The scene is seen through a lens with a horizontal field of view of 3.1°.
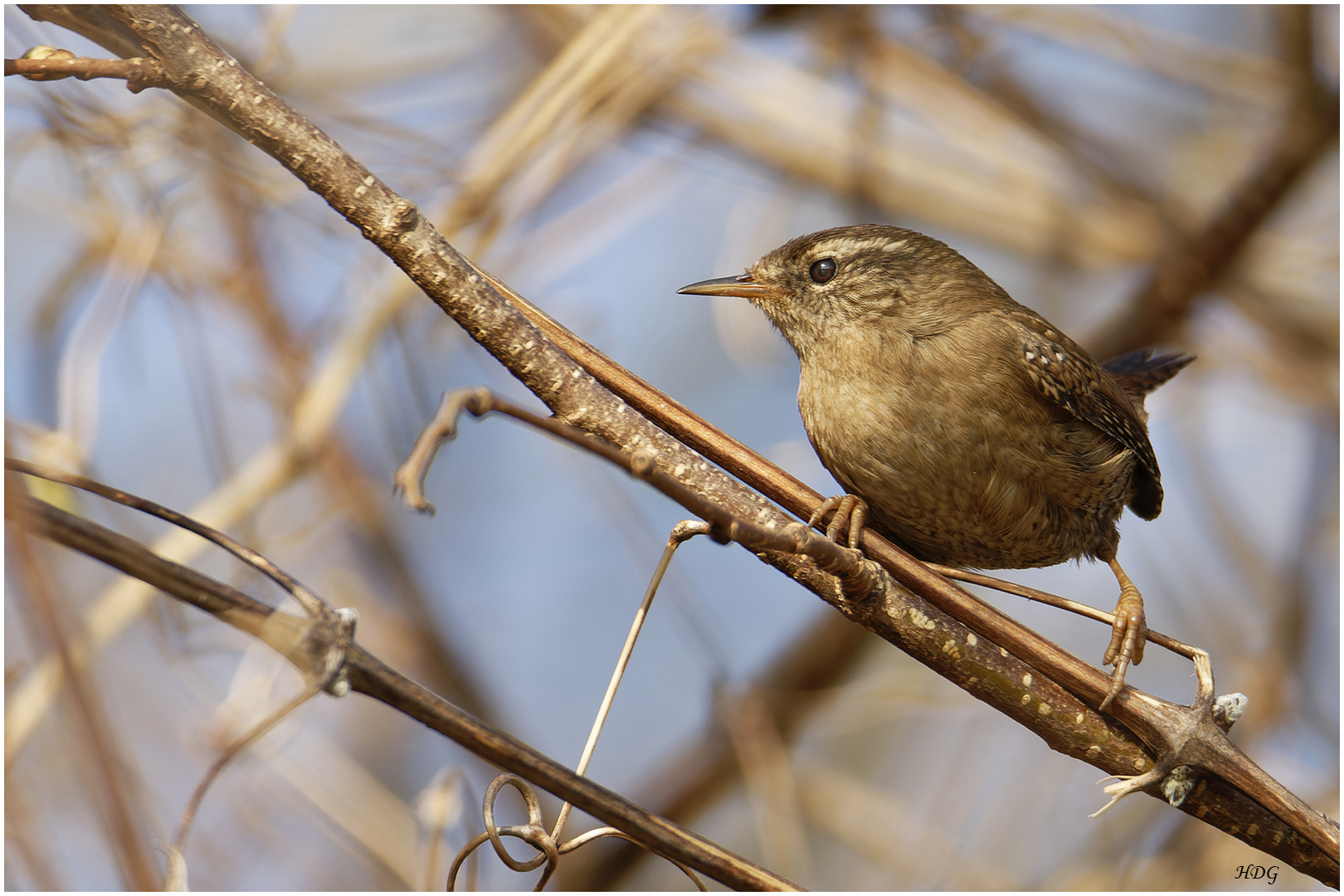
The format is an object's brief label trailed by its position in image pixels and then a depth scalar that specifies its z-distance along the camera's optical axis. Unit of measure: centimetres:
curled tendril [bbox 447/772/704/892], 305
